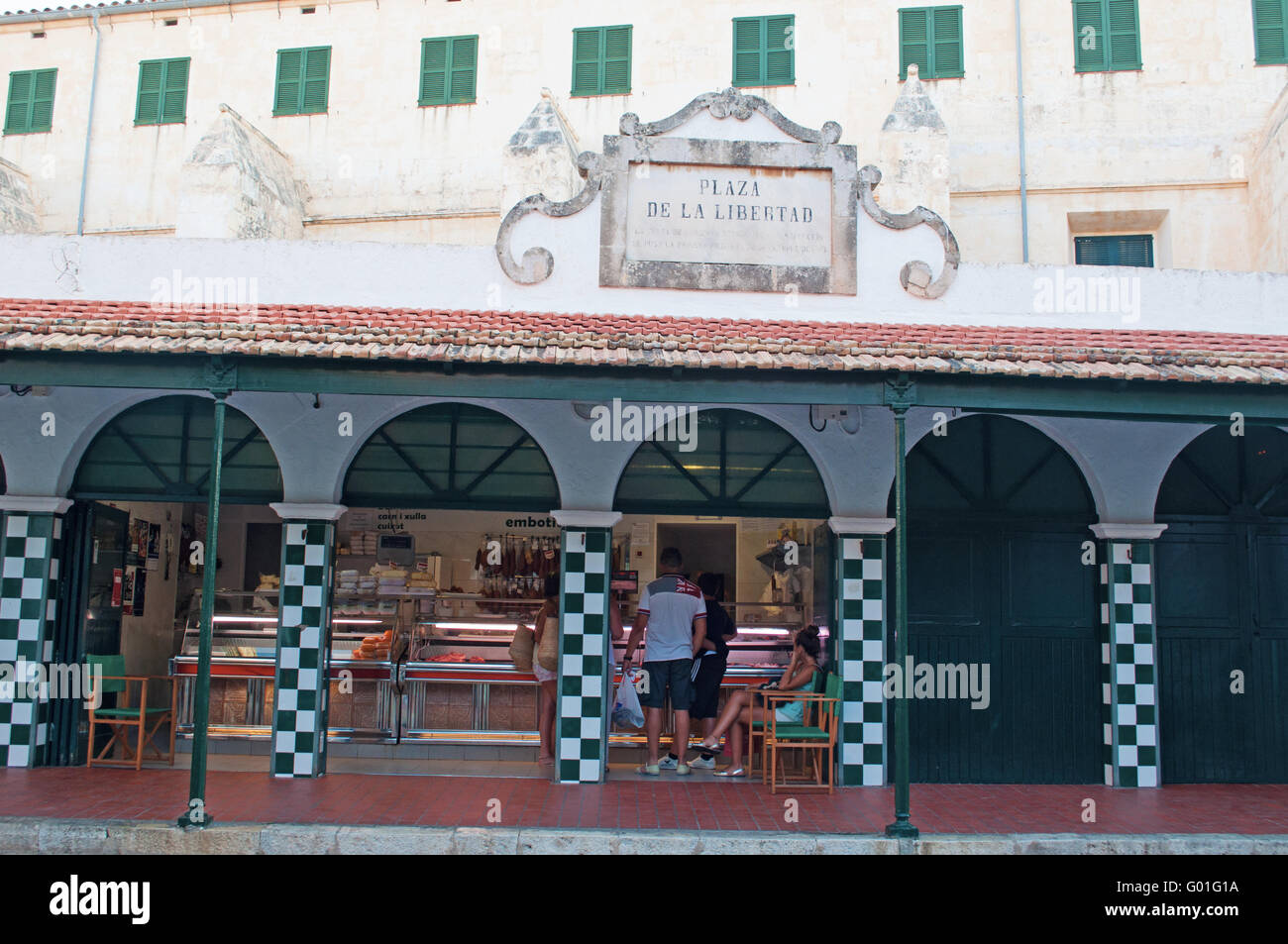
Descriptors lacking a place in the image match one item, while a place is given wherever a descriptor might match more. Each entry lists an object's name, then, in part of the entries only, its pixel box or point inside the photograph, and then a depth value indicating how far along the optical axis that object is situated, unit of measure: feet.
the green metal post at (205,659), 26.94
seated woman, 35.09
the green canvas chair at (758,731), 34.88
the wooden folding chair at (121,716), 35.19
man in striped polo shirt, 35.22
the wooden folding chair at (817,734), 32.83
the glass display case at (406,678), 39.19
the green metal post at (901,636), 27.45
